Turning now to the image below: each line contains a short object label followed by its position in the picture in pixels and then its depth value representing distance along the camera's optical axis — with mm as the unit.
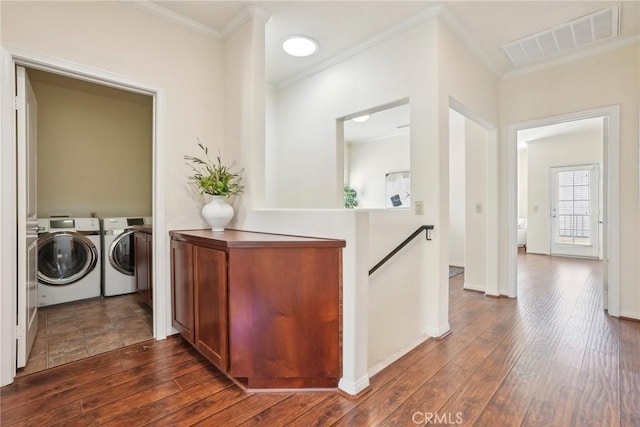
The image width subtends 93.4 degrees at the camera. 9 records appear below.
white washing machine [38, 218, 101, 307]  3135
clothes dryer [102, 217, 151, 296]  3541
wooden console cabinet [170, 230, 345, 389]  1725
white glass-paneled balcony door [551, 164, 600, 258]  6406
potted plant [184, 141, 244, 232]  2428
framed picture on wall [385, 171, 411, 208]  6297
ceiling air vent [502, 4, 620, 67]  2637
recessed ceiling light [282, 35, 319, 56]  2960
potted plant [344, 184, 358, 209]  6926
